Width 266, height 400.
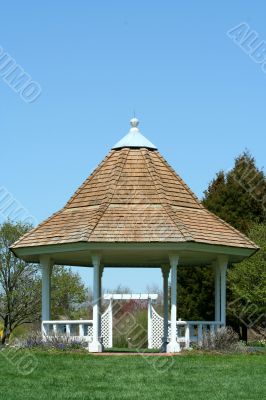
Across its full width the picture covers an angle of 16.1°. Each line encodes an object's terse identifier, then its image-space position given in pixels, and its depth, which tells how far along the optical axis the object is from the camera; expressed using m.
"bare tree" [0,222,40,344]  46.66
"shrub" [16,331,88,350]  25.11
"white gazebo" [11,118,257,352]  25.39
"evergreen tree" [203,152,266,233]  47.91
